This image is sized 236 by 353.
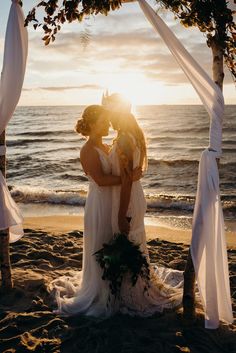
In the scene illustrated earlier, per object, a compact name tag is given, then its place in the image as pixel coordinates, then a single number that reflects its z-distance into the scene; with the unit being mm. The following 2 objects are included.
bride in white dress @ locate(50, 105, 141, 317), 4762
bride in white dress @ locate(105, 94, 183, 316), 4500
